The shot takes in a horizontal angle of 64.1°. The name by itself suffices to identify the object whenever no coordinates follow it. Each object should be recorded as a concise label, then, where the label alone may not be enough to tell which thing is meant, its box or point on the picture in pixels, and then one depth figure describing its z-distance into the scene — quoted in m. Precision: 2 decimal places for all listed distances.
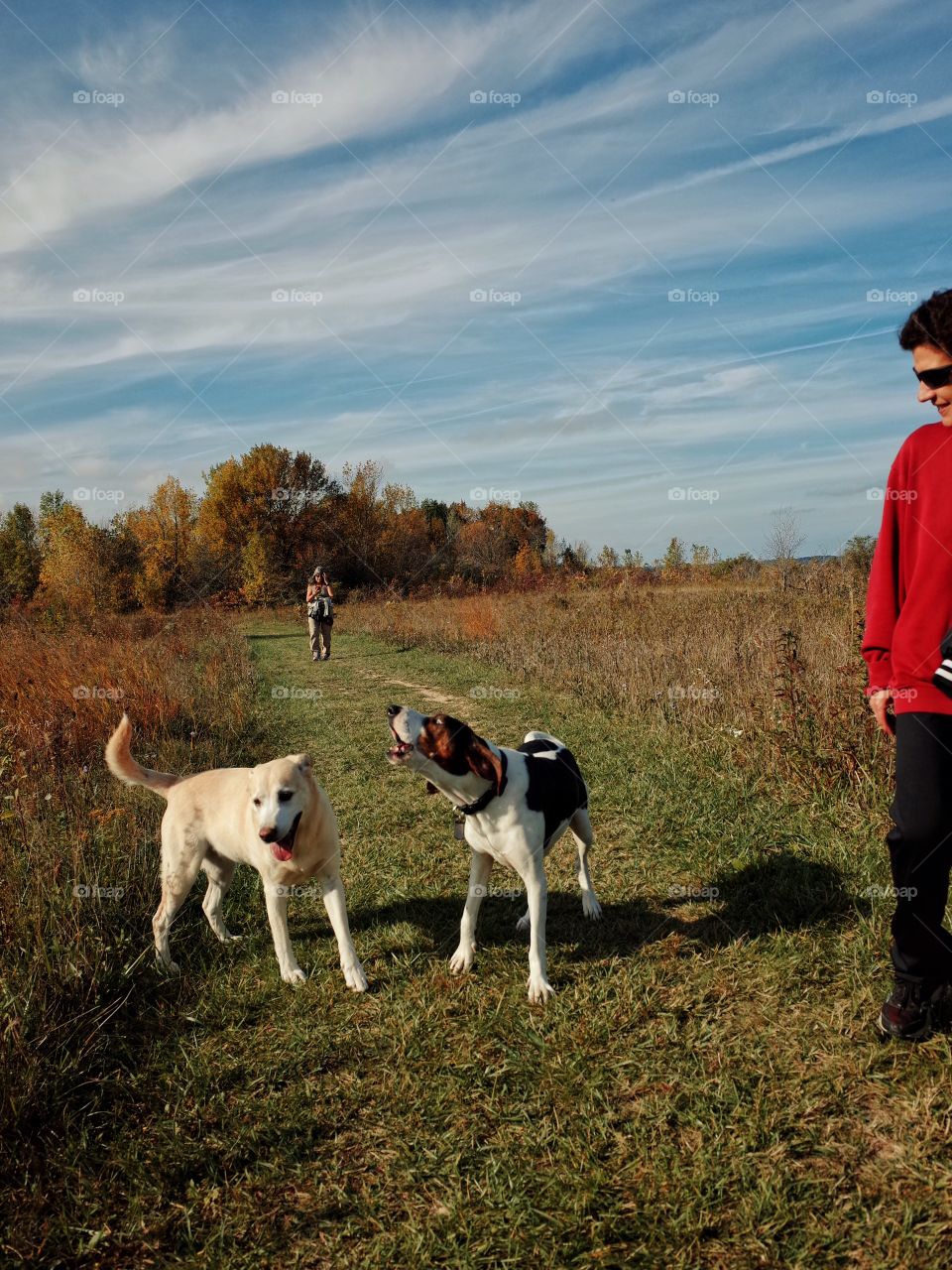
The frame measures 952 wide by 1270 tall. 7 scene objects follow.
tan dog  3.46
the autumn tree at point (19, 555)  36.03
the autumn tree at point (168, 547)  38.59
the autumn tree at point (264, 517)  42.03
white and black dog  3.30
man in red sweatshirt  2.65
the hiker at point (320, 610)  16.59
